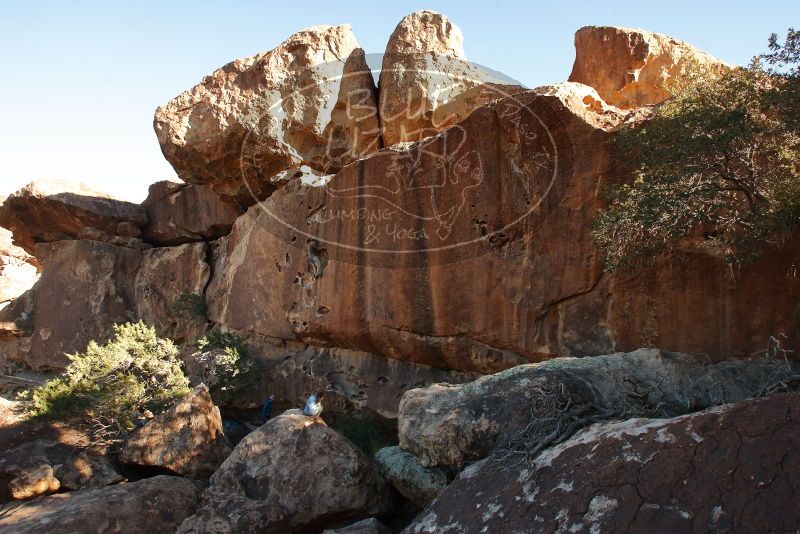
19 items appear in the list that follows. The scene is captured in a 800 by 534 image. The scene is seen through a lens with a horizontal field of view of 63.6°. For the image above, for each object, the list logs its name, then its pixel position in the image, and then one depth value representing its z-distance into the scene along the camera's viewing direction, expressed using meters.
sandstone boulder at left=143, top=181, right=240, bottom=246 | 17.39
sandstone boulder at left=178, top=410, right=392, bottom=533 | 7.07
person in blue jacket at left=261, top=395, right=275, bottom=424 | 12.56
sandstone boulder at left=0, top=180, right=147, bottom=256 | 18.08
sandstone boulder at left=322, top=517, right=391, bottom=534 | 6.23
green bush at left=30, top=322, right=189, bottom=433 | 10.67
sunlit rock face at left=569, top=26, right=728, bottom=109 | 14.23
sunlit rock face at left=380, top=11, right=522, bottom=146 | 14.17
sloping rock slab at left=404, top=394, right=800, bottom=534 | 3.95
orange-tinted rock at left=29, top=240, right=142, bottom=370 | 17.33
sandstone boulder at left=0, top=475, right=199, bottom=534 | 7.22
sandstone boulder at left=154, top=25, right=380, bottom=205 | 14.80
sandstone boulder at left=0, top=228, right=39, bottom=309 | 28.84
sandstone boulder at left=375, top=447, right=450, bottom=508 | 7.18
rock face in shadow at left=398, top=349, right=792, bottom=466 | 6.17
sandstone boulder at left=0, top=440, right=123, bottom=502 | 8.82
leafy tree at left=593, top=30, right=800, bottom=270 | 7.06
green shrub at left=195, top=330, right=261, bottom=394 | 12.94
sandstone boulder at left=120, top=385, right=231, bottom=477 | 9.02
